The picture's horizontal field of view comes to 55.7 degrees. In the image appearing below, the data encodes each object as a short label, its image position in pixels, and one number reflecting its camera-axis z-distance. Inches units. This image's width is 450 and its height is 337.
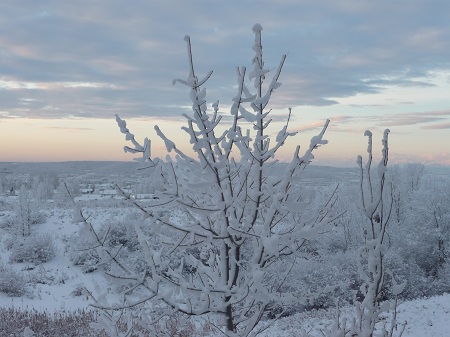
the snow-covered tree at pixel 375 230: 74.6
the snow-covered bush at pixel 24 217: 1026.7
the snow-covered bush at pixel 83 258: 840.9
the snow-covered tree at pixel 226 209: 101.0
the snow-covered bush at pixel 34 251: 869.8
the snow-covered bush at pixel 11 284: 670.5
